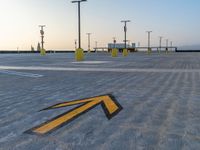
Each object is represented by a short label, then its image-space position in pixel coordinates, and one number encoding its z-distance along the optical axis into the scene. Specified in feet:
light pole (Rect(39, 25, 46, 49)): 125.93
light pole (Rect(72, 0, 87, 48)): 61.81
